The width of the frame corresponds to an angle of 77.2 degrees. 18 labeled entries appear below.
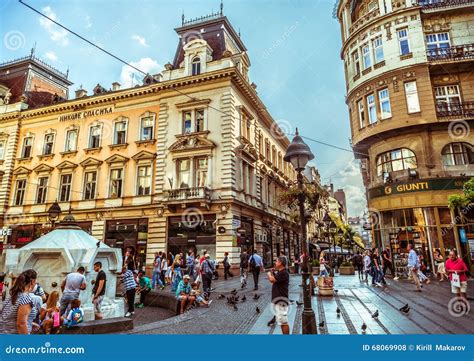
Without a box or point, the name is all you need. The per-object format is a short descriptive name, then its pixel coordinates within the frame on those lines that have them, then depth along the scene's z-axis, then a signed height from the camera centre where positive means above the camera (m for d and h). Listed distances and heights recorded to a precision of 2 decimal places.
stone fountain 8.11 -0.29
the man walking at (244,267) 15.65 -1.16
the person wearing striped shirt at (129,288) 10.06 -1.32
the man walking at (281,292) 6.25 -0.99
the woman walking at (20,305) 4.71 -0.87
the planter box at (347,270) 22.94 -1.94
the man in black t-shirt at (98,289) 8.37 -1.13
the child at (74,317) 6.54 -1.50
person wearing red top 10.23 -0.95
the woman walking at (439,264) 16.58 -1.16
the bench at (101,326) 6.39 -1.69
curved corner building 18.80 +8.15
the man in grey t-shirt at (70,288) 7.28 -0.97
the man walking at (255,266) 14.92 -0.99
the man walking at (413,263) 13.44 -0.91
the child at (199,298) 10.58 -1.82
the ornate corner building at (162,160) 23.11 +7.74
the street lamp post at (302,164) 6.39 +1.97
